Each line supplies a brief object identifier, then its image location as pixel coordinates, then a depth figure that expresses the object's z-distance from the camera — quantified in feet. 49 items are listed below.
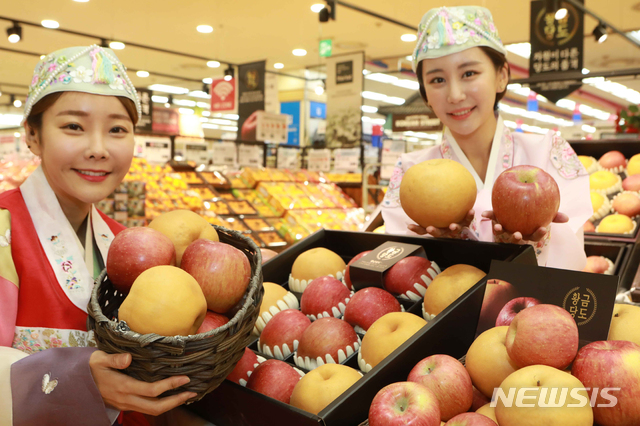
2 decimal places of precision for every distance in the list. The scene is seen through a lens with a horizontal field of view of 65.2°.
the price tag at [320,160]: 25.49
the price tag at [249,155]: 22.31
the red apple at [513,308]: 3.77
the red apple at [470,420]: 2.88
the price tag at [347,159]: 24.56
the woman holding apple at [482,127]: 5.88
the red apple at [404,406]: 2.89
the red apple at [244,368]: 4.12
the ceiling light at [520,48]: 36.55
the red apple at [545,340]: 3.15
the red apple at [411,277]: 5.03
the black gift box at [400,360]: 3.27
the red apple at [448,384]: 3.27
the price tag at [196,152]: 22.74
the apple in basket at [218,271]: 3.81
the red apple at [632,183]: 11.31
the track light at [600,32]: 24.86
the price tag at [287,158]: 25.29
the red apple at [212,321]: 3.68
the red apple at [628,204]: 11.02
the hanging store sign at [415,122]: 30.91
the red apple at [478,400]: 3.50
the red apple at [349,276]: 5.57
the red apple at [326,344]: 4.29
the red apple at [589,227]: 11.22
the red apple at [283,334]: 4.64
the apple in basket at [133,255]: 3.76
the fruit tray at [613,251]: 9.84
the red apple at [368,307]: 4.69
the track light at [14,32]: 26.00
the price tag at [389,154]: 23.16
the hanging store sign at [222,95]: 36.47
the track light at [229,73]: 36.77
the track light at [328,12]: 21.71
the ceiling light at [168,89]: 53.26
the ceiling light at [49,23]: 31.50
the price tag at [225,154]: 21.80
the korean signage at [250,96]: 29.66
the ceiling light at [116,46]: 35.45
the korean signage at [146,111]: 28.81
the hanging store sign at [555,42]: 21.20
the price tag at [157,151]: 20.44
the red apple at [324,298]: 5.04
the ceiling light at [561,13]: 21.33
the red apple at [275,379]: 3.91
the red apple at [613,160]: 12.10
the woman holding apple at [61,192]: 4.47
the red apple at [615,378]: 2.84
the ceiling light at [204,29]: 32.55
